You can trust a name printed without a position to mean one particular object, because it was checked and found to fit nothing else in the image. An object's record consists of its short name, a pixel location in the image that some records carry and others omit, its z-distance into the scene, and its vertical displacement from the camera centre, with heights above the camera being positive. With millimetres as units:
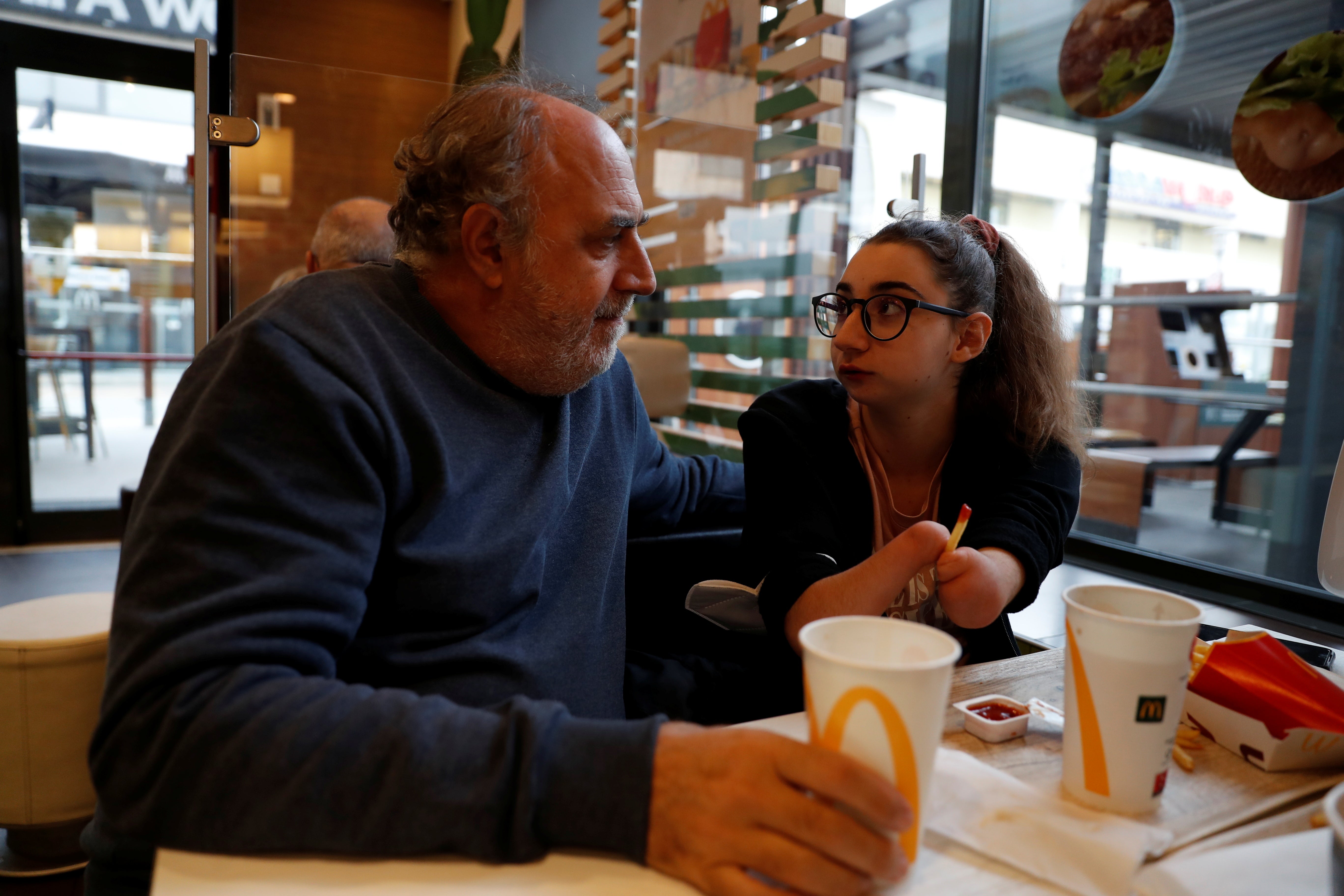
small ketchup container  760 -314
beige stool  1797 -805
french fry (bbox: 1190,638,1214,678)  827 -275
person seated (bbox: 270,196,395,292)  2416 +306
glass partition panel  2029 +483
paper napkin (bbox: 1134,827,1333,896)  546 -319
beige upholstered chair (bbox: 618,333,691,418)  2436 -46
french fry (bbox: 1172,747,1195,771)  731 -324
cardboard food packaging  722 -282
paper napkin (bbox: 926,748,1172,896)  565 -320
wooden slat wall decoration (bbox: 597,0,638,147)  3918 +1387
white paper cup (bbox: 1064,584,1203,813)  604 -234
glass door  4527 +342
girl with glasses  1136 -102
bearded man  565 -211
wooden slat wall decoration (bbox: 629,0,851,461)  2617 +436
